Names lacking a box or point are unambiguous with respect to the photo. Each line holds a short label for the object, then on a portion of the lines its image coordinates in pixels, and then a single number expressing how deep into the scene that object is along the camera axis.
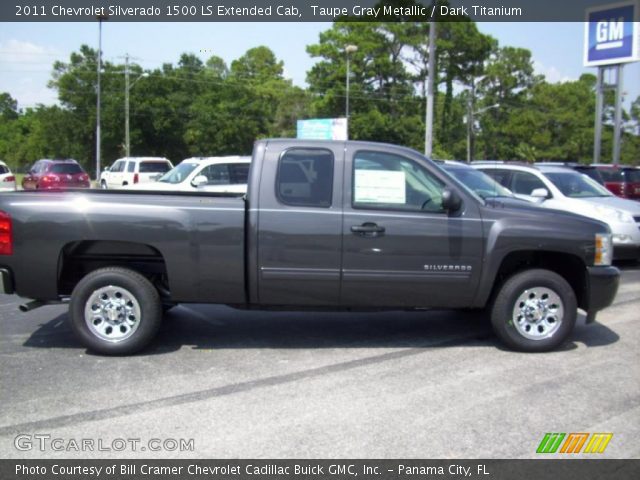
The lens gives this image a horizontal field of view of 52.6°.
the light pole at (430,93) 17.88
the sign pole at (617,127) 29.33
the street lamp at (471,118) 48.11
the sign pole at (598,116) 27.38
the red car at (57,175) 24.84
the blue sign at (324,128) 37.66
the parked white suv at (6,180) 24.56
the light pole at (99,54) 33.94
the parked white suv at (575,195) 10.55
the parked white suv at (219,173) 12.91
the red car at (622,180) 15.94
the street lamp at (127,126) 41.81
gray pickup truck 5.54
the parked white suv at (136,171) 25.52
